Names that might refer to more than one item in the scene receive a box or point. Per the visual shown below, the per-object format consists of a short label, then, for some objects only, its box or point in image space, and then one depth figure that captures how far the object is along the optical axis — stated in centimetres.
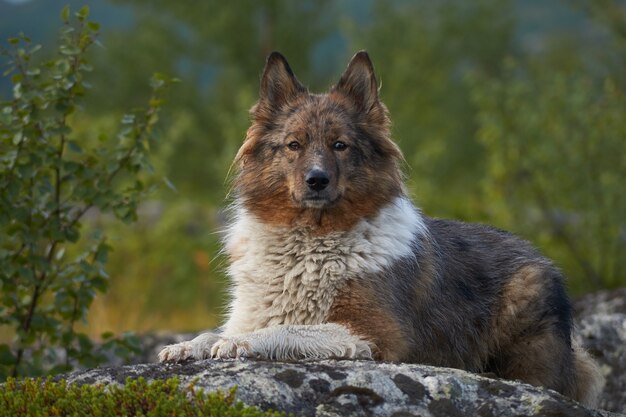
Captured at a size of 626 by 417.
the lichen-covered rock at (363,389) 921
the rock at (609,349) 1504
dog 1208
